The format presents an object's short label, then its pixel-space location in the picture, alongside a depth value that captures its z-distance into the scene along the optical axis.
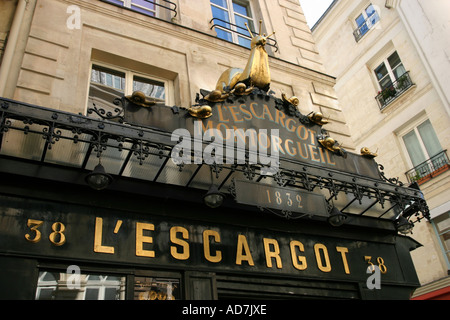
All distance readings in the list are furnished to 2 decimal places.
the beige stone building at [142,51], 6.79
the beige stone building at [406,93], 13.69
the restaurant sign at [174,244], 5.20
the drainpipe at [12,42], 6.38
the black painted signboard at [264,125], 6.43
